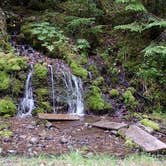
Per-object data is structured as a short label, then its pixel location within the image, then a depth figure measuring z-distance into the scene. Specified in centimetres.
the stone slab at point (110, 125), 784
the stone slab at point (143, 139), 649
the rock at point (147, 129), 785
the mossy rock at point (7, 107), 855
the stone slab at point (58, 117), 833
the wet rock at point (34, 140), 683
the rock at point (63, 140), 692
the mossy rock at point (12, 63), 920
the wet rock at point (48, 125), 782
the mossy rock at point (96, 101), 928
